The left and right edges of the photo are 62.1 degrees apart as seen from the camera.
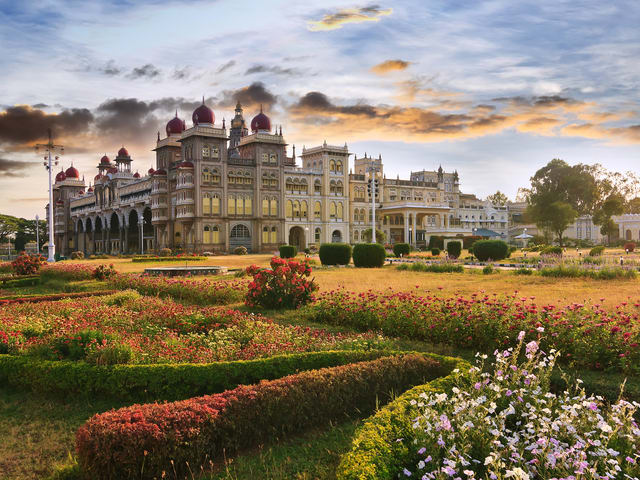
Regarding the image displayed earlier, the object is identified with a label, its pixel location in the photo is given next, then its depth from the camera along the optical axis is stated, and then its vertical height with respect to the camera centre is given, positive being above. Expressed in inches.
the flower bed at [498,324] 310.3 -57.5
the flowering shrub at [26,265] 1058.7 -33.3
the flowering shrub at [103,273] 902.7 -43.5
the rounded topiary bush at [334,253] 1273.4 -20.1
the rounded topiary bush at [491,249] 1309.1 -16.0
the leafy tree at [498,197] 4992.6 +431.0
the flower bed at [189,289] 639.1 -54.6
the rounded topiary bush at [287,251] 1417.3 -17.1
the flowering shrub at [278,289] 570.6 -46.9
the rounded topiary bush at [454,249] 1464.1 -16.2
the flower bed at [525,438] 167.0 -67.5
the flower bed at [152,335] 320.2 -63.8
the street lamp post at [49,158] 1691.7 +291.5
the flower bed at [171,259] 1515.7 -35.6
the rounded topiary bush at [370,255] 1169.4 -23.9
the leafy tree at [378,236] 2536.9 +40.8
